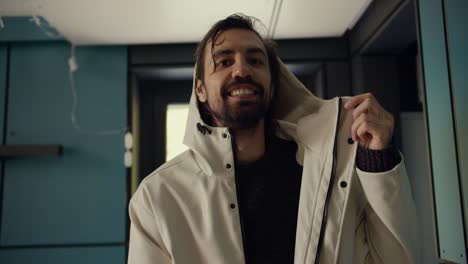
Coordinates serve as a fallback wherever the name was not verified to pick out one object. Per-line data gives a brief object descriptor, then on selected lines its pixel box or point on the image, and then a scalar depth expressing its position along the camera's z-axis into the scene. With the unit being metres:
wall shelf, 1.97
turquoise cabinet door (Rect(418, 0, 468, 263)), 1.06
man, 0.95
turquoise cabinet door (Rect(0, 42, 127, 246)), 1.98
